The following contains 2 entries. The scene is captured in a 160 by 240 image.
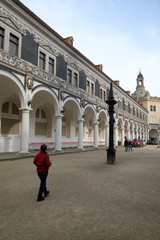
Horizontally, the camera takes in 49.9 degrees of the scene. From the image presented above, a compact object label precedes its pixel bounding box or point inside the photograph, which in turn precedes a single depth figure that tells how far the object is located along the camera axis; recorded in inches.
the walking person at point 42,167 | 170.7
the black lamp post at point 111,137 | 398.3
